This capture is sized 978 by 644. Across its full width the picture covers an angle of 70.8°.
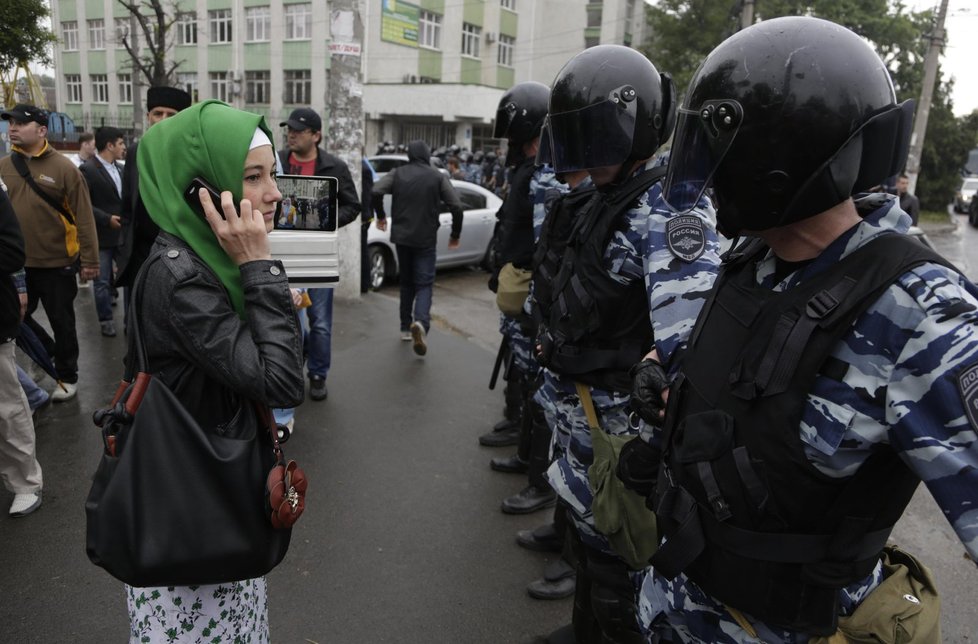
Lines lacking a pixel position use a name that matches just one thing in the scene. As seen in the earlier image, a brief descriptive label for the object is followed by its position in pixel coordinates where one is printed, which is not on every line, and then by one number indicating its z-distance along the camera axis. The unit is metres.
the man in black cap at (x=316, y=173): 5.10
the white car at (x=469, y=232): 10.23
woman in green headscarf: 1.64
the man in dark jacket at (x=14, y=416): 3.24
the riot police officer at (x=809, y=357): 1.12
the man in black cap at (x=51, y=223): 4.80
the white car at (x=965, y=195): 32.88
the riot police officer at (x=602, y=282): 2.38
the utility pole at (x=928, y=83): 18.75
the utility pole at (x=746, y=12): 16.42
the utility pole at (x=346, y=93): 7.80
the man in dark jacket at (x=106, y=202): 6.61
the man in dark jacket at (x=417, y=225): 6.57
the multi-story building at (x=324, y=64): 34.62
